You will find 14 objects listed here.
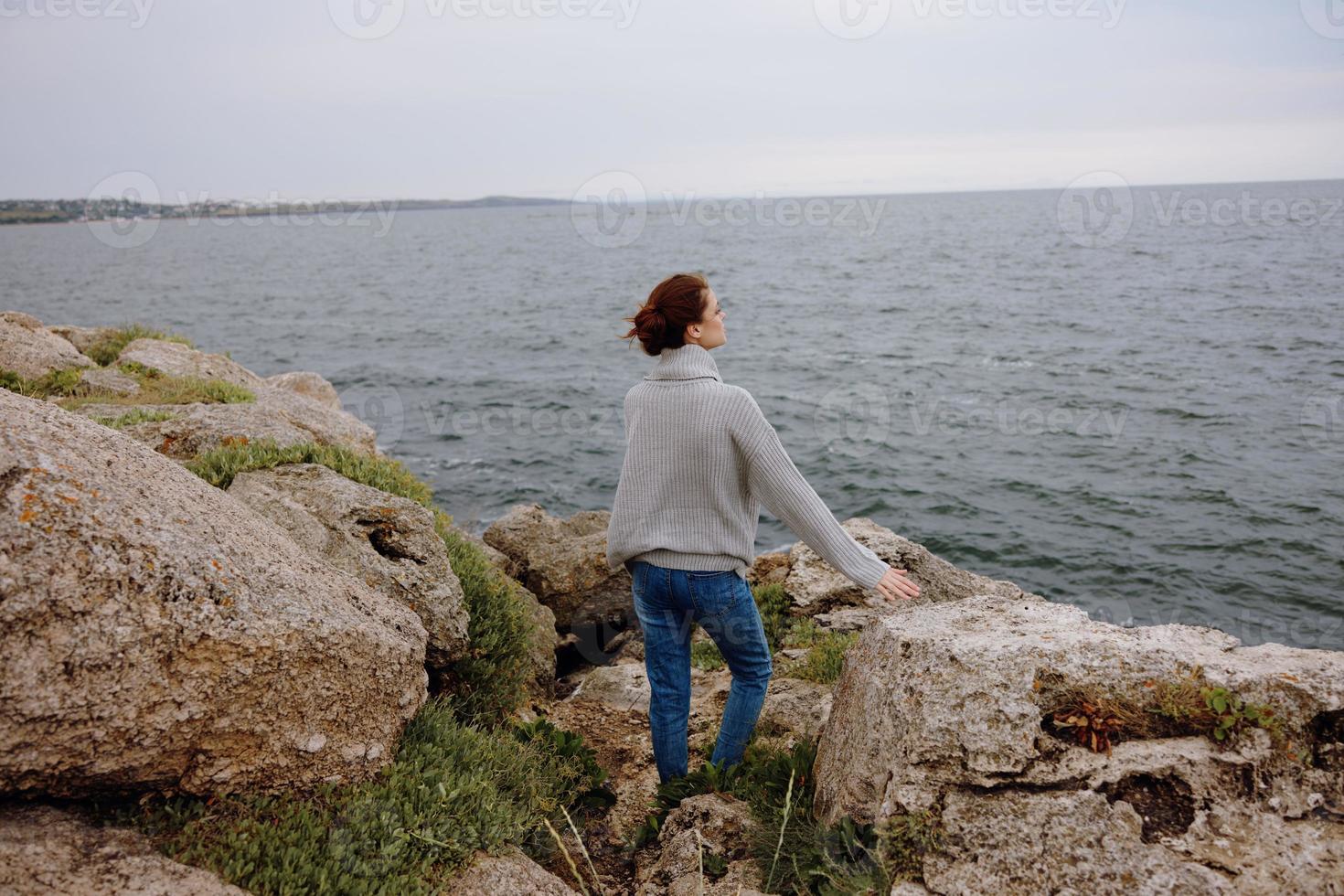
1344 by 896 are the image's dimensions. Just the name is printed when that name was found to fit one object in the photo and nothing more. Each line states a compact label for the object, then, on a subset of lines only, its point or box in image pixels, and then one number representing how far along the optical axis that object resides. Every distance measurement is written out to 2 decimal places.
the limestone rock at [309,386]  17.56
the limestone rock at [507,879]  4.02
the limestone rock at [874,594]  8.75
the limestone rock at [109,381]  9.54
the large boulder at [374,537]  5.87
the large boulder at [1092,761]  3.35
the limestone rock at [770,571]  9.90
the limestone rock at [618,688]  7.72
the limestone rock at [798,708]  6.03
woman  4.51
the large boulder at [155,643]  3.30
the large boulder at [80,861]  3.08
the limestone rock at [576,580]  10.65
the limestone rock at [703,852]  4.28
